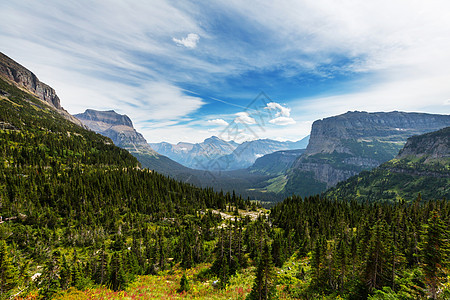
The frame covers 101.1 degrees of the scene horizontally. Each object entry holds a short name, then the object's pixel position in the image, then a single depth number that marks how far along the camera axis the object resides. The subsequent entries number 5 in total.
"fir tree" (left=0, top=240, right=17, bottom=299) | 33.53
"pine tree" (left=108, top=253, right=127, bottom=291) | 44.03
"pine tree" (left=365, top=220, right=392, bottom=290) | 32.62
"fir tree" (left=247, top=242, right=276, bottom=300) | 34.00
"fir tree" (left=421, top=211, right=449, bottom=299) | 23.32
